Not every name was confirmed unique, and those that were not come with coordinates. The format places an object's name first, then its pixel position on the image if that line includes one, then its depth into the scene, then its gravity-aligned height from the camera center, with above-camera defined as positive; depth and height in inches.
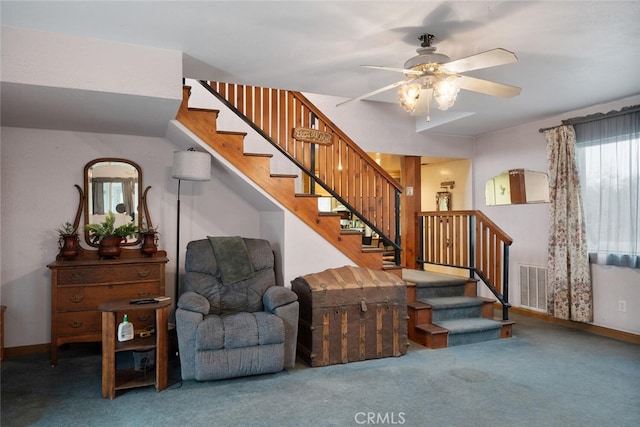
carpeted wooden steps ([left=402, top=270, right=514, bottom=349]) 164.6 -39.6
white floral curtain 180.7 -7.2
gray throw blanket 148.9 -13.2
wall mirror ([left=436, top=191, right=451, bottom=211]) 271.3 +15.3
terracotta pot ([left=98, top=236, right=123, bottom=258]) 154.6 -9.0
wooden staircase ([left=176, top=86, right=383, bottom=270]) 148.6 +15.6
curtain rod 165.8 +46.2
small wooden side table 115.6 -36.1
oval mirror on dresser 165.3 +13.0
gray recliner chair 123.2 -29.8
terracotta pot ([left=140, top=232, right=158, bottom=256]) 164.4 -8.6
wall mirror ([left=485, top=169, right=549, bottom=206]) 200.5 +17.9
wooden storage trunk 142.4 -33.5
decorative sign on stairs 166.0 +35.9
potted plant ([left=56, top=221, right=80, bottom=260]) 151.6 -7.7
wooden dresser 142.8 -24.1
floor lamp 144.2 +20.5
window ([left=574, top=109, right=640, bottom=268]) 167.5 +16.2
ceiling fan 104.2 +38.9
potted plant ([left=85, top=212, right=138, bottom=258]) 154.8 -4.5
